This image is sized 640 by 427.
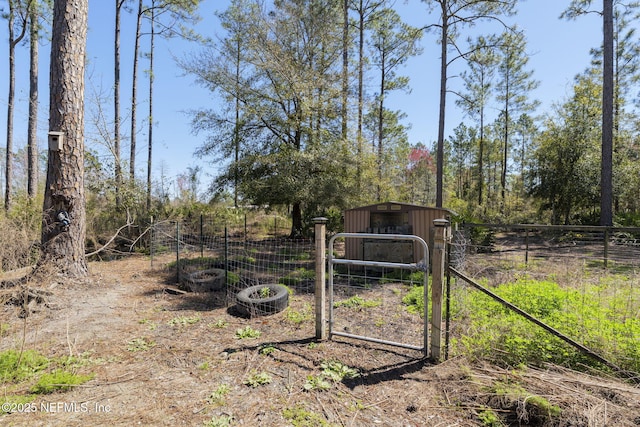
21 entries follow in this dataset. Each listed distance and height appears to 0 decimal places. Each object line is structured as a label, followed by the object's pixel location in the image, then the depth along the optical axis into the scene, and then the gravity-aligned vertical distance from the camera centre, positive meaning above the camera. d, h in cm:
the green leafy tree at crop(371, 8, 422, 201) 1369 +929
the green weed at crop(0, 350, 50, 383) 249 -142
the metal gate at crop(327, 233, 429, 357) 273 -57
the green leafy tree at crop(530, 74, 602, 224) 1310 +283
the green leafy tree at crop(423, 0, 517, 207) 1079 +742
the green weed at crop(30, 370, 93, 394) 233 -143
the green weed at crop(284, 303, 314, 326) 394 -145
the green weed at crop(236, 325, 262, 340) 346 -146
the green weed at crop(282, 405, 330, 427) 197 -144
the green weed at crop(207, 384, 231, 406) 221 -145
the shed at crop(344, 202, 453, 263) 717 -30
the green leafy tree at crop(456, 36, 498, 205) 1944 +907
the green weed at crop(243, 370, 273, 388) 246 -145
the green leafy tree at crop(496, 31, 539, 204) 1988 +939
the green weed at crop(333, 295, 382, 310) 455 -142
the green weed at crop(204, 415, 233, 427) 196 -144
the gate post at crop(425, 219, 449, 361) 271 -61
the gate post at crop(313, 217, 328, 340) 321 -78
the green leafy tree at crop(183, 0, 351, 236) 1059 +414
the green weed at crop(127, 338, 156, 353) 313 -149
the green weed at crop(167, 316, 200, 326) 389 -149
